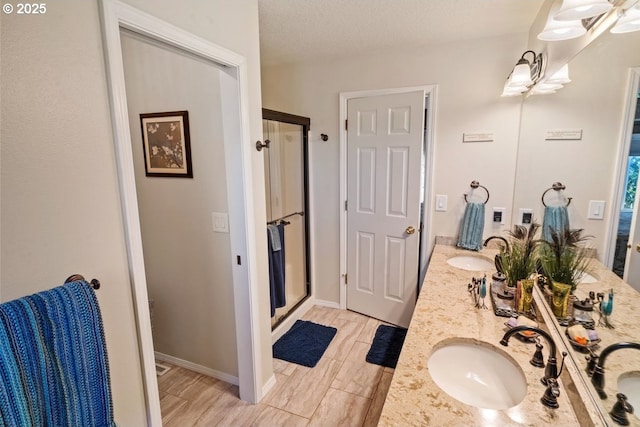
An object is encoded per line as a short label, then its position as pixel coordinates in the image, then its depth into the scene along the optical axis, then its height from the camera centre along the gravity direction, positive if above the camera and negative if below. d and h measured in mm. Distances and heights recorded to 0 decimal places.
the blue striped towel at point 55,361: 725 -480
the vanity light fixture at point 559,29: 1220 +510
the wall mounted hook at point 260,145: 1881 +113
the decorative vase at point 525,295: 1515 -622
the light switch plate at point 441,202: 2660 -329
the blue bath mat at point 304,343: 2541 -1501
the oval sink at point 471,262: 2337 -743
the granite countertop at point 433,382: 935 -728
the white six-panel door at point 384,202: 2711 -346
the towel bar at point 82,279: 927 -328
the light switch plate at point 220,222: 2039 -359
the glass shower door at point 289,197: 2732 -299
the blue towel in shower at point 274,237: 2549 -581
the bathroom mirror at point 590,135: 979 +101
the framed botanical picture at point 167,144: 2059 +141
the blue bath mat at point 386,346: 2488 -1500
